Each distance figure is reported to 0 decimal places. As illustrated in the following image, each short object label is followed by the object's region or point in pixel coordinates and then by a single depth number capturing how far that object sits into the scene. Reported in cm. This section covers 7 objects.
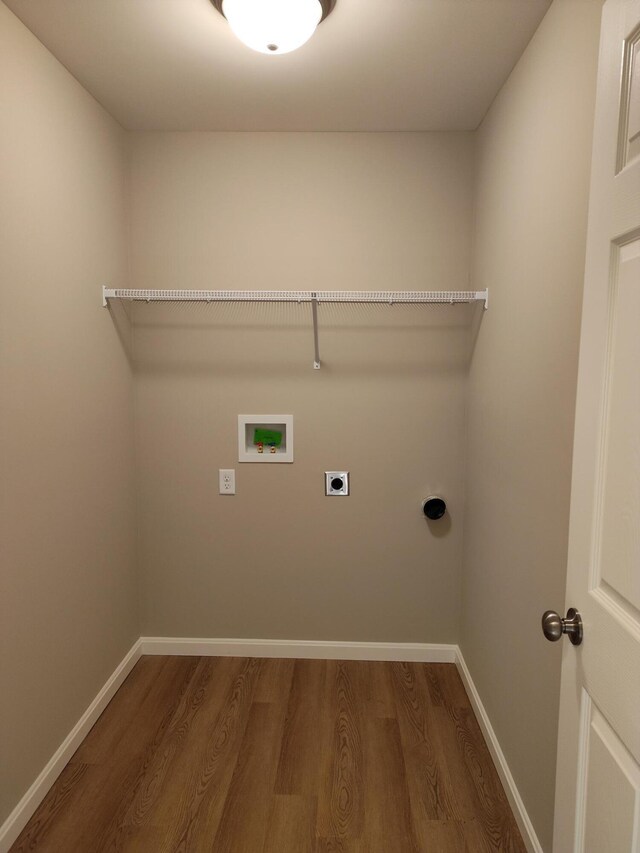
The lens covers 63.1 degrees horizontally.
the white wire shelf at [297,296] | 219
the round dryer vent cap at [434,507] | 253
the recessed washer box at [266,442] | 257
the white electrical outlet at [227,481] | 260
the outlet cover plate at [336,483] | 258
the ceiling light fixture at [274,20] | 144
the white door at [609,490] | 82
